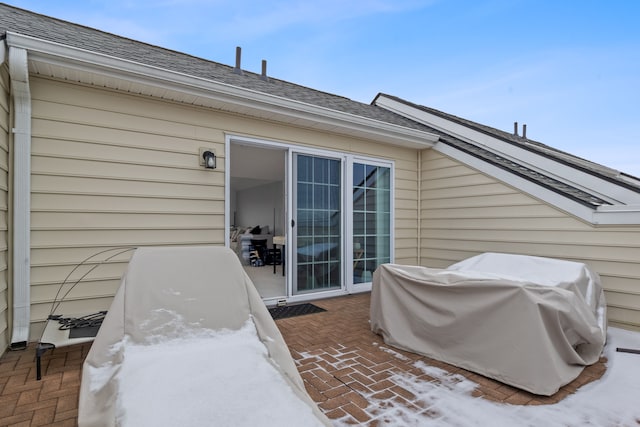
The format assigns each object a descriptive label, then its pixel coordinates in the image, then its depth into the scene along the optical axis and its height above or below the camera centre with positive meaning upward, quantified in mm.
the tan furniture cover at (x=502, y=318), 2227 -748
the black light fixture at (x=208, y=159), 3734 +683
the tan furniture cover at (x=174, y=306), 1487 -490
